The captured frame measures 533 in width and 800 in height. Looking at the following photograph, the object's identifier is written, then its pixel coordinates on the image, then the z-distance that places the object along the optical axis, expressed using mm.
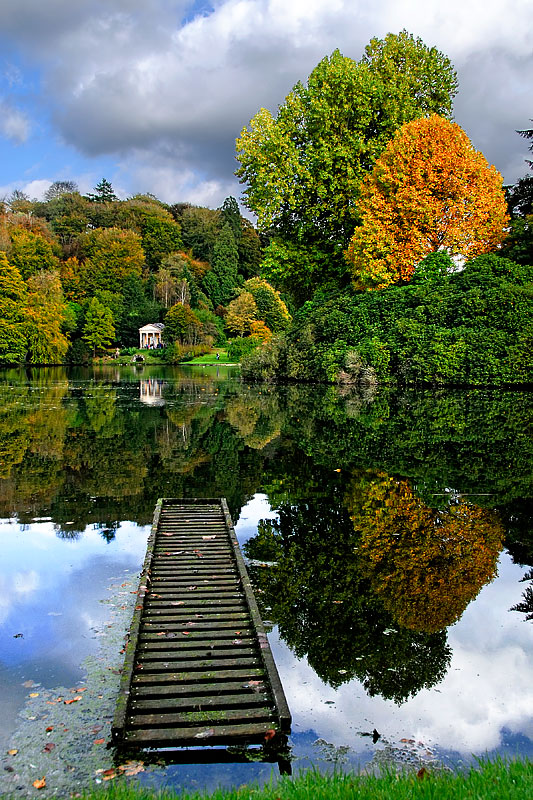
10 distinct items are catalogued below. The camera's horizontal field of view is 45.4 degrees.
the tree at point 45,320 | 62281
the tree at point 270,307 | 82375
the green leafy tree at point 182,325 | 76688
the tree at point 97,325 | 75875
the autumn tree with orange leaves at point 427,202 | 30209
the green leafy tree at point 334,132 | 32938
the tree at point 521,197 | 32938
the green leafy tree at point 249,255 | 101625
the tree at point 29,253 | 68750
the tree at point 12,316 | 60344
